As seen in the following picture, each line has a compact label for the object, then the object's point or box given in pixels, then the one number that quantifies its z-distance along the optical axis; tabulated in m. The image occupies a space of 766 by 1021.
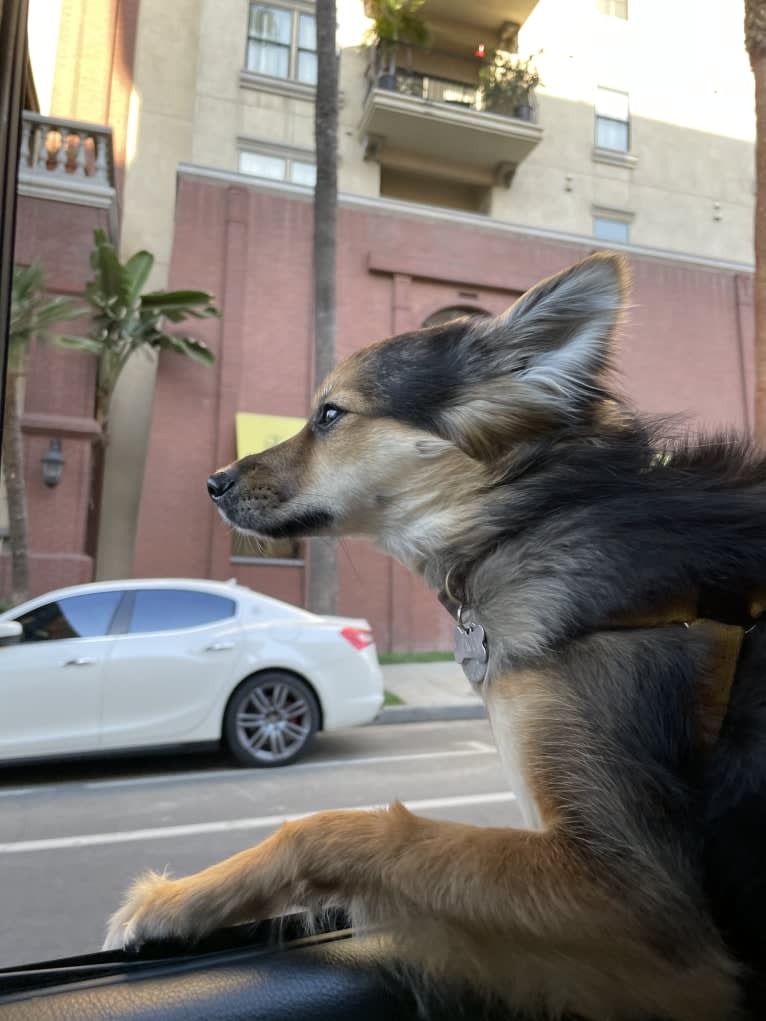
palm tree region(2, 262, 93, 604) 8.28
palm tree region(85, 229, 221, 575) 10.05
